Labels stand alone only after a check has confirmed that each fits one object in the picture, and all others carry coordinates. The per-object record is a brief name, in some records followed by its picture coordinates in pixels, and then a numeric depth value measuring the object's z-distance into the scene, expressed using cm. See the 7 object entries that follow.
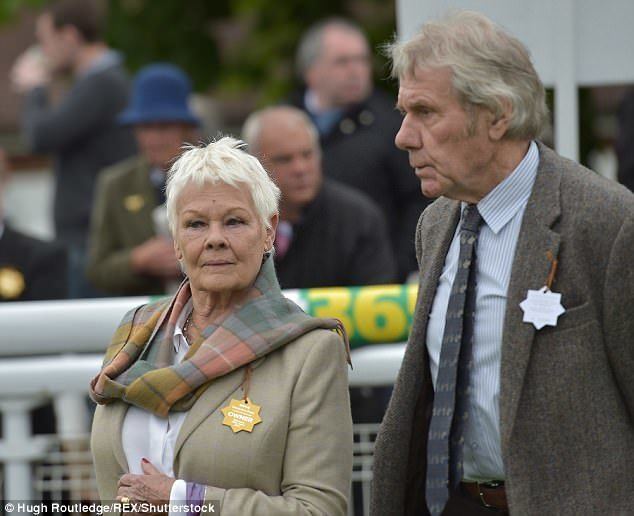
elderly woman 695
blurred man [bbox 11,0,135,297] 1623
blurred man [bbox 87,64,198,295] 1324
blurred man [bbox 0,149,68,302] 1215
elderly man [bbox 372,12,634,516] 686
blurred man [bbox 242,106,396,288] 1229
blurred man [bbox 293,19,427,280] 1430
